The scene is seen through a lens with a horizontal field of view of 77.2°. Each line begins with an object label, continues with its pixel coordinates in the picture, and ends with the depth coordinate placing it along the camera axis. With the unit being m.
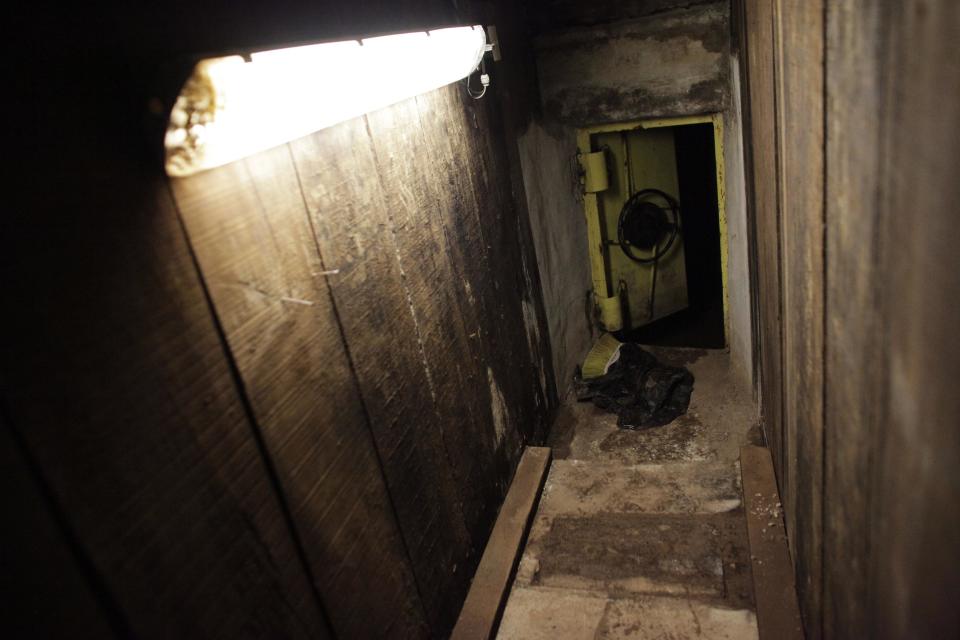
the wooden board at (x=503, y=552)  2.59
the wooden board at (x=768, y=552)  2.27
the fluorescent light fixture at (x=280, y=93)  1.31
